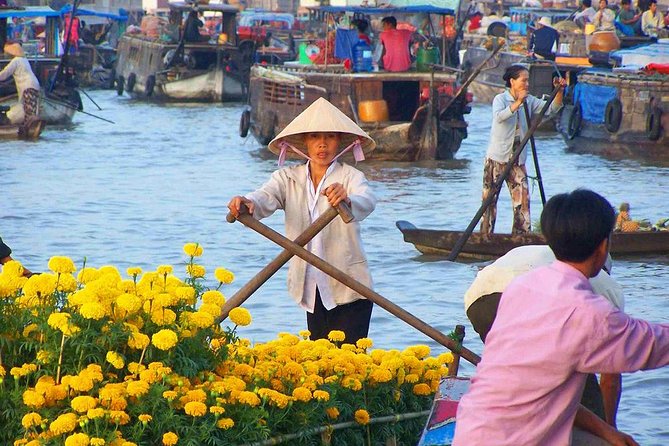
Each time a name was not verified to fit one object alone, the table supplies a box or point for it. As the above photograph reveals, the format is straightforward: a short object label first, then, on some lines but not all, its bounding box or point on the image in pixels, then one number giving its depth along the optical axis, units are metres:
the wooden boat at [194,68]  50.37
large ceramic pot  39.38
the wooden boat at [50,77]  39.23
